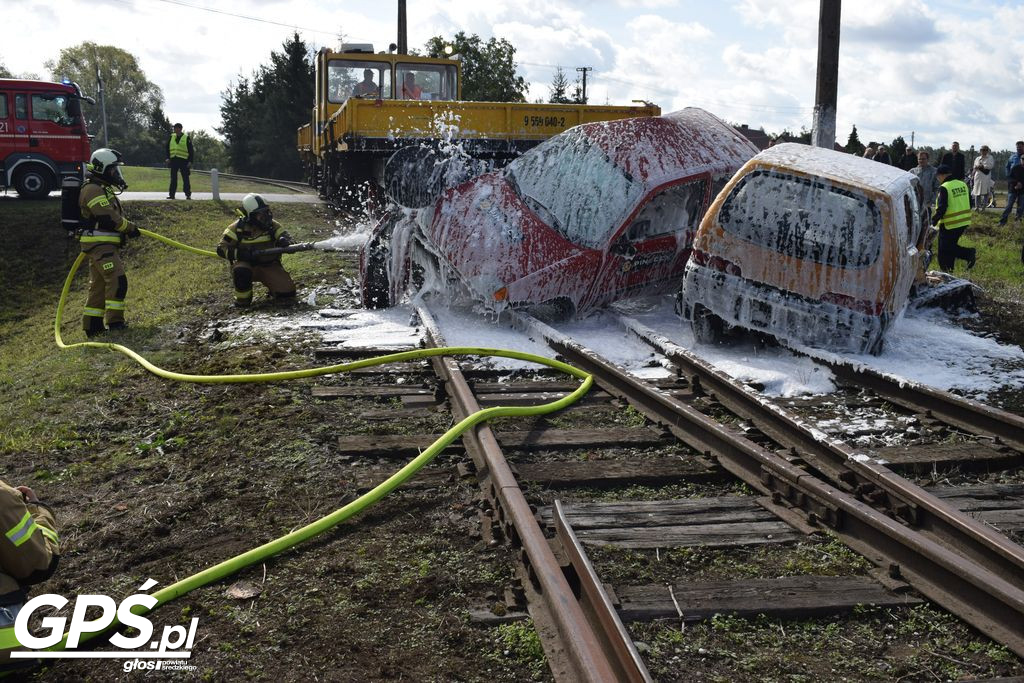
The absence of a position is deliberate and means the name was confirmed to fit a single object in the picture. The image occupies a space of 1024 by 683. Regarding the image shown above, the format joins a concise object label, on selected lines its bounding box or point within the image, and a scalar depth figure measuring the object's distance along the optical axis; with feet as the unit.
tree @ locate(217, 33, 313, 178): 143.13
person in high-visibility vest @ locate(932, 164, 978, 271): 42.04
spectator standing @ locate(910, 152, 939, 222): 48.91
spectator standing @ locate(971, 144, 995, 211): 70.69
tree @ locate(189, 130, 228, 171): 237.66
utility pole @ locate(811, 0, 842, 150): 42.73
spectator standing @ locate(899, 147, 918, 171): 60.54
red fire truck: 69.82
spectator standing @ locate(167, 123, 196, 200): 70.90
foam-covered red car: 28.94
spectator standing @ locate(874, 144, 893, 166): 51.12
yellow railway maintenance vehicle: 48.19
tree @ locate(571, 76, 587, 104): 179.11
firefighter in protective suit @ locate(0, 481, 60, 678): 10.25
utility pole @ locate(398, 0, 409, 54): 98.48
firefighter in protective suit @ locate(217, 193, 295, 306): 33.81
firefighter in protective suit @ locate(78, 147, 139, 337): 30.76
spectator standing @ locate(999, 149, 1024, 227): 60.39
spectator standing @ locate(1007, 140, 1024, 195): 59.88
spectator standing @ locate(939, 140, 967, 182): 55.53
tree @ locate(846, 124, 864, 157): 113.64
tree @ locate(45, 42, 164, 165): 304.09
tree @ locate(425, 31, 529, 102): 123.54
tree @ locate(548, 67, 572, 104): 174.60
